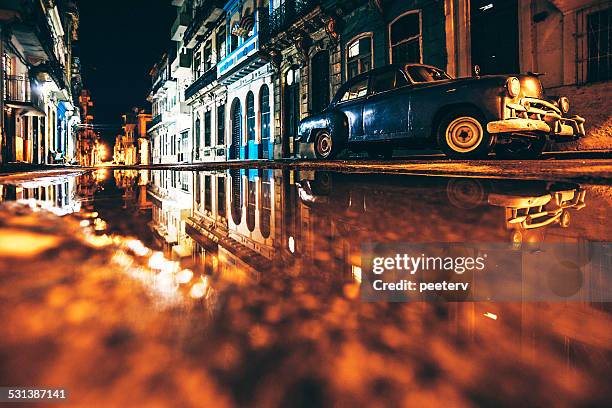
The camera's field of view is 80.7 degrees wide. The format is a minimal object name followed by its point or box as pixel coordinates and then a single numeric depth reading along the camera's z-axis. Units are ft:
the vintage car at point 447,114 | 17.48
